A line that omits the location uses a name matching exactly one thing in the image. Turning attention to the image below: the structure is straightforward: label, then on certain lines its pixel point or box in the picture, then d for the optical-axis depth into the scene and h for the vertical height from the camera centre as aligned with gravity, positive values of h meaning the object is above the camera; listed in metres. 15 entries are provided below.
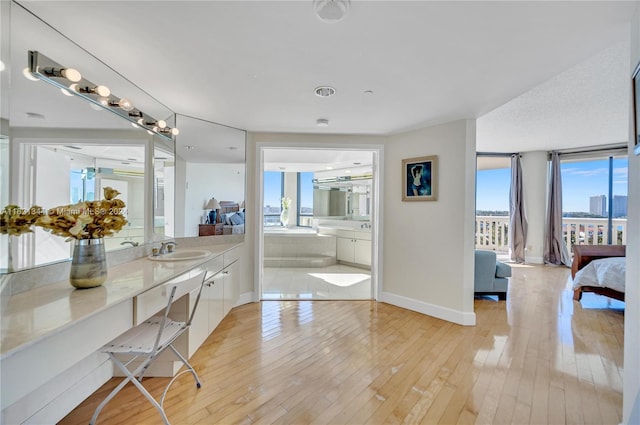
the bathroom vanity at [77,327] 0.88 -0.51
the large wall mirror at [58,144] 1.28 +0.40
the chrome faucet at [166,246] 2.36 -0.35
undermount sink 2.17 -0.41
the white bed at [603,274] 3.14 -0.75
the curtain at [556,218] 5.61 -0.07
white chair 1.43 -0.78
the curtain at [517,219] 5.89 -0.11
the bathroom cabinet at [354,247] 5.52 -0.77
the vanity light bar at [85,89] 1.43 +0.77
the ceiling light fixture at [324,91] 2.12 +1.00
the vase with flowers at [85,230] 1.33 -0.12
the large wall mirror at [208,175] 2.82 +0.40
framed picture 3.05 +0.42
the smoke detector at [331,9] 1.23 +0.98
